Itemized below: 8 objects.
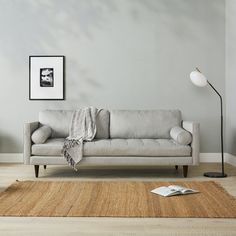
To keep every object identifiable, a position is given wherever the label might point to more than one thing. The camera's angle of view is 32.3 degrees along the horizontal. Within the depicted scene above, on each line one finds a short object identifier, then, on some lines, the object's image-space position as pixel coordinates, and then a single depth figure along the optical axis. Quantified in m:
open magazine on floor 3.71
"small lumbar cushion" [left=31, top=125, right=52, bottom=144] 4.83
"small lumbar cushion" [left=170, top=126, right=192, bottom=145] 4.80
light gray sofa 4.76
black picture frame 5.95
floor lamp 5.18
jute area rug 3.16
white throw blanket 4.75
